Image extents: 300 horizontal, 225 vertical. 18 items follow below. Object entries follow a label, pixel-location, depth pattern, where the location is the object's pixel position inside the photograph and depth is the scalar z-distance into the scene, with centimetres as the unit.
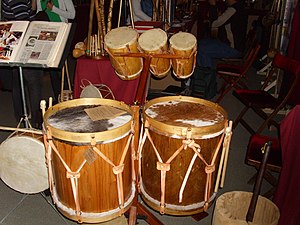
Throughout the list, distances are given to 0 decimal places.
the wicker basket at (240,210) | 179
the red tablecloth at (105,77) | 300
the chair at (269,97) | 294
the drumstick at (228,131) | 167
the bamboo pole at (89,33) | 305
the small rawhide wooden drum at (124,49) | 205
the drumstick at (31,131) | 215
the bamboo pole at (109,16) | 298
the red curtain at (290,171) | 185
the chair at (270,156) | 221
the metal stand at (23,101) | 253
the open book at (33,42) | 223
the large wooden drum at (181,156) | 160
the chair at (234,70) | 419
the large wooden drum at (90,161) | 153
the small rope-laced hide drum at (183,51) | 204
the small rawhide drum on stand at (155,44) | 199
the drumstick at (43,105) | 189
